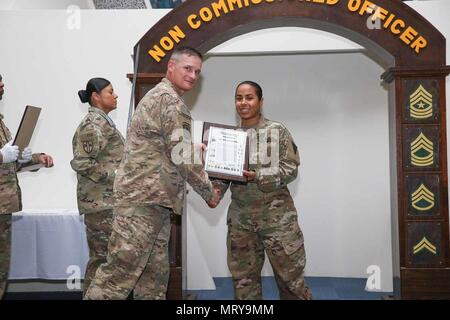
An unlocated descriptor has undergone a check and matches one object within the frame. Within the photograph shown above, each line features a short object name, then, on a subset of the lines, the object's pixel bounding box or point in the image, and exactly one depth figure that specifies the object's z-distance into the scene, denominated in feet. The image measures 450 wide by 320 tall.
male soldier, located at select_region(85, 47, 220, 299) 8.34
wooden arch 11.97
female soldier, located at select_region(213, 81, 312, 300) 10.02
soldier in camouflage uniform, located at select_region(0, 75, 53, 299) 10.21
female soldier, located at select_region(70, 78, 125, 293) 10.32
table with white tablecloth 13.08
